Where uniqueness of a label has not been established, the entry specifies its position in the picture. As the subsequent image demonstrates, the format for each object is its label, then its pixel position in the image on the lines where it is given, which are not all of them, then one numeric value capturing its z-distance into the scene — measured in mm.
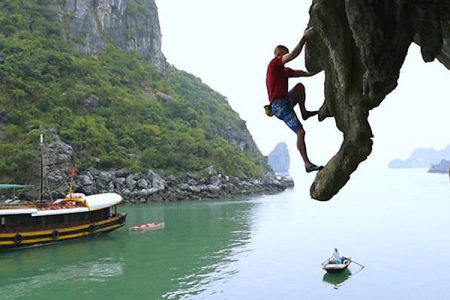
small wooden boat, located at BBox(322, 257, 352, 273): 23719
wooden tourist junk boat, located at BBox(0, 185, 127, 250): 30078
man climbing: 6262
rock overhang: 5492
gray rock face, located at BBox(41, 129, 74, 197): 60375
